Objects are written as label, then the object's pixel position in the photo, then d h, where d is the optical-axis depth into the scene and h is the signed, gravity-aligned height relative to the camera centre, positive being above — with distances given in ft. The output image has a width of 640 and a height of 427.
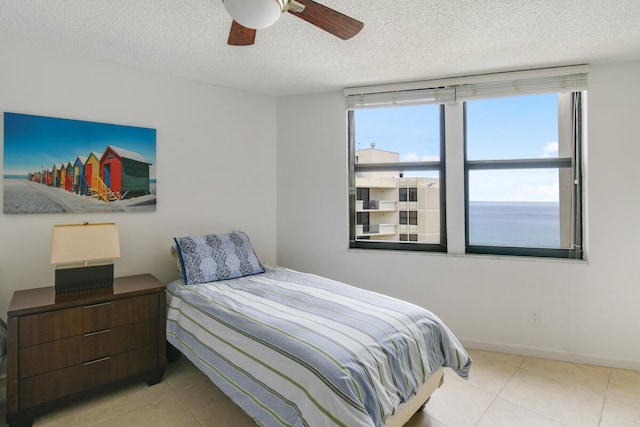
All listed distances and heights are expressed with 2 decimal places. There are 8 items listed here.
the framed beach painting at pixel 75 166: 7.76 +1.27
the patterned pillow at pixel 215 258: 8.75 -1.14
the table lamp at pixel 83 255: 7.23 -0.82
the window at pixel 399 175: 10.65 +1.28
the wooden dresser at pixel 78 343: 6.30 -2.58
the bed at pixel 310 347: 4.80 -2.23
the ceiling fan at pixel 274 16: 4.44 +3.04
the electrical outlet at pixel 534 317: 9.36 -2.86
